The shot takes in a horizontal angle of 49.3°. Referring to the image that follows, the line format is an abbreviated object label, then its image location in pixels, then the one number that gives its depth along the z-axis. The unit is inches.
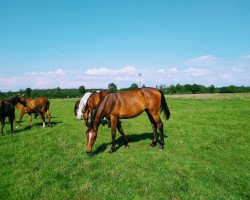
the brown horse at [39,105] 814.5
